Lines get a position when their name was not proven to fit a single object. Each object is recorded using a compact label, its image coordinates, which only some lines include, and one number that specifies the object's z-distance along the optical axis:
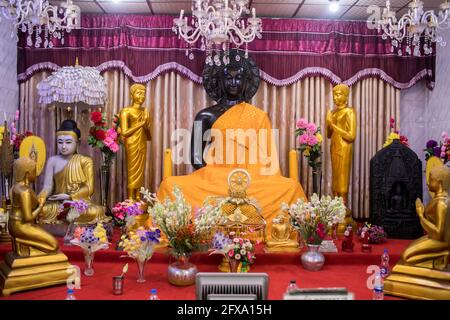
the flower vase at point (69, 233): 4.45
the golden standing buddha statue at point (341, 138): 5.37
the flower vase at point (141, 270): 3.56
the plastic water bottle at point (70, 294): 2.92
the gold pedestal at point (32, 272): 3.25
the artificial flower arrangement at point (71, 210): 4.16
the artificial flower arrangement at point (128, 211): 3.97
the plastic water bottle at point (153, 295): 2.95
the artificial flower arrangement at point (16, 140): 5.11
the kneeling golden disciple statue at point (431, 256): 3.08
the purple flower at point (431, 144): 5.43
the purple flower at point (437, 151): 5.37
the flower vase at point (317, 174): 5.61
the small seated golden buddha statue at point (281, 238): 4.24
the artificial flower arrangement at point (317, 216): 3.95
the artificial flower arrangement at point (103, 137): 5.28
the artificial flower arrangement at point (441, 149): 5.23
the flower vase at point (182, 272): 3.44
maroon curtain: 6.18
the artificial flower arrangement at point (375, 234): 4.74
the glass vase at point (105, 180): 5.47
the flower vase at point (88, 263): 3.78
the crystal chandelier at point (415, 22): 3.98
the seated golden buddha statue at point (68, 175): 4.94
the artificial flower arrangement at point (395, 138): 5.46
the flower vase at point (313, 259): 3.97
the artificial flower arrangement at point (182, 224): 3.43
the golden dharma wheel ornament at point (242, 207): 4.34
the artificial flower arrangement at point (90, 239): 3.62
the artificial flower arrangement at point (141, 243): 3.43
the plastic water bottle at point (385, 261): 3.91
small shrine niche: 5.18
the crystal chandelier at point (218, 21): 3.85
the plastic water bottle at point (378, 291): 3.09
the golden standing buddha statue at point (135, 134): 5.52
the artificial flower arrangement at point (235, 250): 3.51
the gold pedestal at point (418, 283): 3.04
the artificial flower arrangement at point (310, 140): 5.51
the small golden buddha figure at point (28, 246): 3.31
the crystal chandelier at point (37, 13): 3.85
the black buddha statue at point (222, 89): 5.79
